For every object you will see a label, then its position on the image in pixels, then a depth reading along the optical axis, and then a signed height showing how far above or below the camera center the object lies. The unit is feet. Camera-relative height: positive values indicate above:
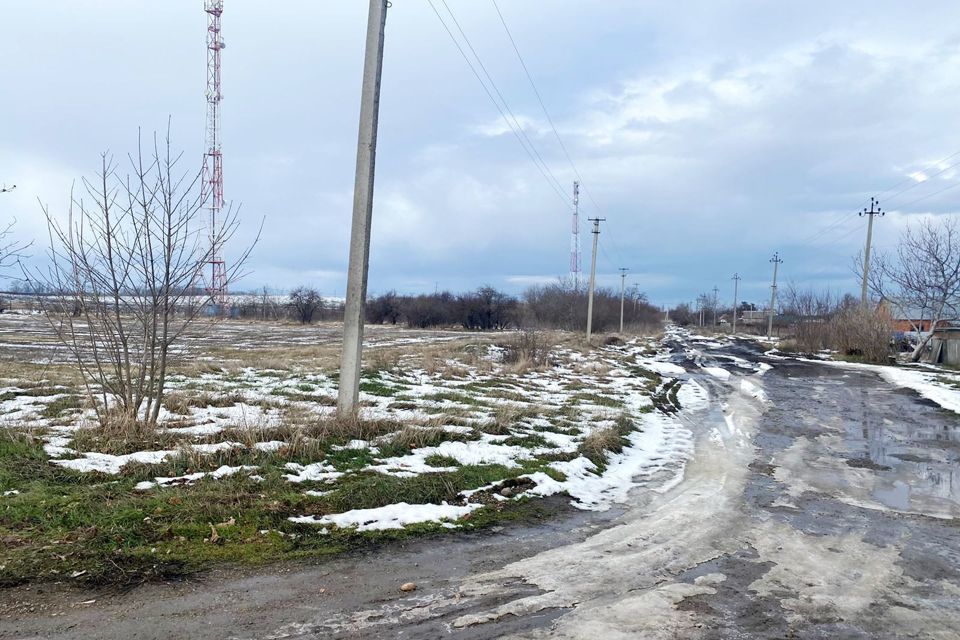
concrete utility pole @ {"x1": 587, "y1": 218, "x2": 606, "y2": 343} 124.16 +12.45
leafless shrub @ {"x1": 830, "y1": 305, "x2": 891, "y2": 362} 98.02 +0.60
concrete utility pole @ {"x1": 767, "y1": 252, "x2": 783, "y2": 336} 204.85 +13.04
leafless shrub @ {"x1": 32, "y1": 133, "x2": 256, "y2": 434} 23.88 -0.27
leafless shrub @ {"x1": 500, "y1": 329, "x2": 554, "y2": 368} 69.15 -3.50
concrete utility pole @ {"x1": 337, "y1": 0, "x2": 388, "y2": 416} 26.45 +3.83
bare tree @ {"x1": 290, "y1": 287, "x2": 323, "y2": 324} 253.03 +2.82
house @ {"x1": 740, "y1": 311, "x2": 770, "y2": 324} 383.14 +10.44
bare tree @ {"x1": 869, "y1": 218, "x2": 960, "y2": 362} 90.43 +7.71
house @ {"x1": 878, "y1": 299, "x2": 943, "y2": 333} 101.40 +5.14
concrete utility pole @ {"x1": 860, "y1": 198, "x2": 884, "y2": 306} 122.59 +16.80
